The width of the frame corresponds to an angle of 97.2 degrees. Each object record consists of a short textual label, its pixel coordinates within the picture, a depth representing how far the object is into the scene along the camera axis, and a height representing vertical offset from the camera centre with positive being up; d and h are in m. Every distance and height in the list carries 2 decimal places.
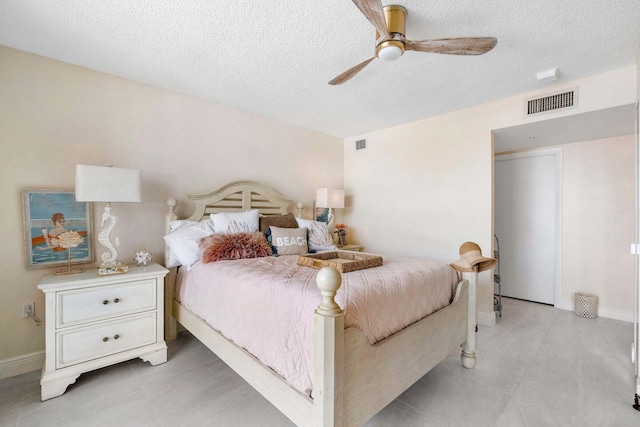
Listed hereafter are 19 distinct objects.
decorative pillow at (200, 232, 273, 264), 2.29 -0.30
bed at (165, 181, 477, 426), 1.14 -0.80
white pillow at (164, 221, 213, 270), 2.38 -0.26
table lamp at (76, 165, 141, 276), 2.01 +0.16
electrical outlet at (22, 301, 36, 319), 2.12 -0.74
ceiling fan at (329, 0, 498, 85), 1.60 +0.98
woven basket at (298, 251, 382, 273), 1.85 -0.37
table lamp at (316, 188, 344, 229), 3.78 +0.18
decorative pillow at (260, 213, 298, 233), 3.02 -0.11
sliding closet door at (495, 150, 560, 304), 3.63 -0.13
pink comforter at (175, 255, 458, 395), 1.33 -0.51
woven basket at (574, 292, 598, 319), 3.16 -1.06
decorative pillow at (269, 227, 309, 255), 2.75 -0.30
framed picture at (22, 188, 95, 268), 2.10 -0.13
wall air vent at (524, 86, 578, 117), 2.54 +1.03
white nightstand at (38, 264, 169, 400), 1.83 -0.79
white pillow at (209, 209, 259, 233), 2.68 -0.10
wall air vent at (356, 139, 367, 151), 4.30 +1.04
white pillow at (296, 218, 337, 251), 3.07 -0.27
